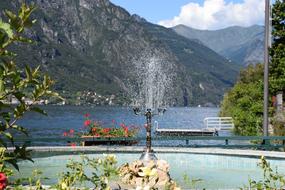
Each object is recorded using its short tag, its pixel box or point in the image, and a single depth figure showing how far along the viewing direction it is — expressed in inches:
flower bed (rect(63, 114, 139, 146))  703.1
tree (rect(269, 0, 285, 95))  1188.3
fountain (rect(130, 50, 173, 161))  400.5
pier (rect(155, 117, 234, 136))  1406.3
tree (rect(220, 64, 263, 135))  1171.9
